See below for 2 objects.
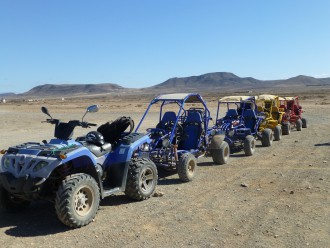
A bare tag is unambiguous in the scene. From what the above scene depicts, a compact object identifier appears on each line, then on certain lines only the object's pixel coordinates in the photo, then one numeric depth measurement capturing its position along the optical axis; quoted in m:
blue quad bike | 5.96
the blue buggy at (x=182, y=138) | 9.36
